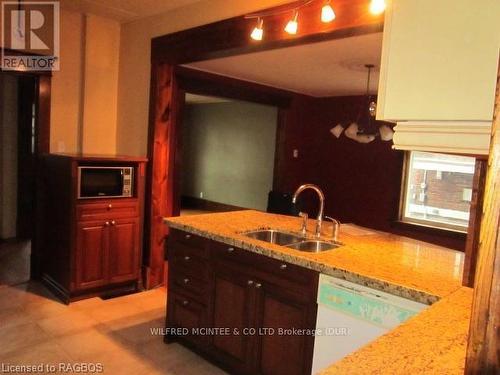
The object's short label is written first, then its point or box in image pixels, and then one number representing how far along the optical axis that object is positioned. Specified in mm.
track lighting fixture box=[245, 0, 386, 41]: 2090
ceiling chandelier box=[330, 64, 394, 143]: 4336
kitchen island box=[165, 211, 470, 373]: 1087
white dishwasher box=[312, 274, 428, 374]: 1703
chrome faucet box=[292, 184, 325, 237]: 2488
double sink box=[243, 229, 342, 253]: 2492
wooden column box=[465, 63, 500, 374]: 510
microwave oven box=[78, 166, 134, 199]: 3377
